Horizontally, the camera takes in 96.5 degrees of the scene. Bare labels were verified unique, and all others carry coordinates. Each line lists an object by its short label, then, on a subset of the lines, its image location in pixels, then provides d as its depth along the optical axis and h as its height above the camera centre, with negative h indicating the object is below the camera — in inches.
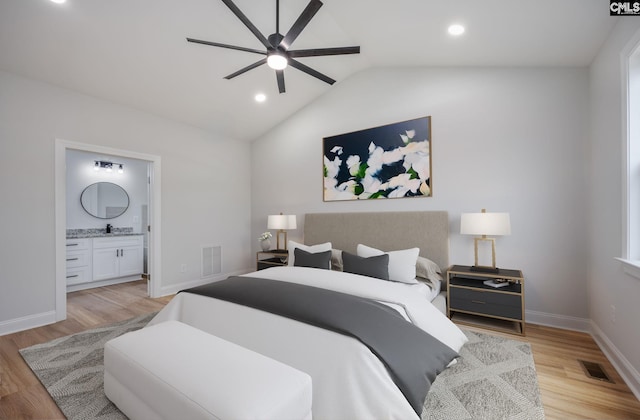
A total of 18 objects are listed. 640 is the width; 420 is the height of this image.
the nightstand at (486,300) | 108.4 -36.3
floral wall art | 143.9 +25.4
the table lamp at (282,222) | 179.9 -8.2
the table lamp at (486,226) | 112.2 -7.3
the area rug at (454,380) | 67.6 -47.6
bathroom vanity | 180.7 -32.3
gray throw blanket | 59.8 -27.0
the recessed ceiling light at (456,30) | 103.9 +66.3
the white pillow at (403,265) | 119.1 -24.1
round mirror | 208.7 +7.8
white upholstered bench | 46.3 -31.0
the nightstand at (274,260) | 180.1 -33.4
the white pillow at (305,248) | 149.9 -21.0
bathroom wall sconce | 211.2 +33.9
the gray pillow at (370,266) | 120.2 -24.7
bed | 55.7 -31.2
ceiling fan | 81.0 +50.6
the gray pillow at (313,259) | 137.9 -24.9
